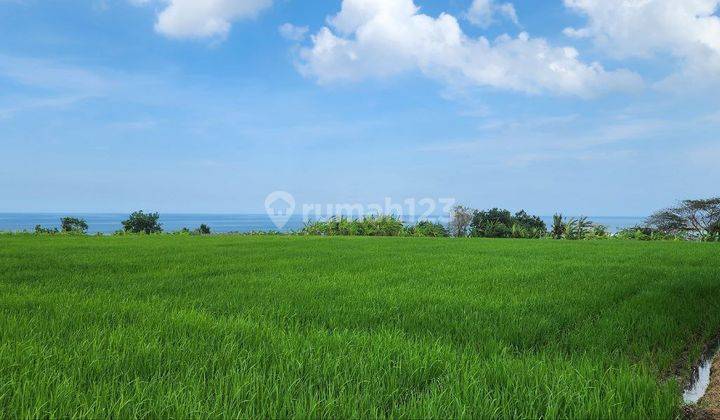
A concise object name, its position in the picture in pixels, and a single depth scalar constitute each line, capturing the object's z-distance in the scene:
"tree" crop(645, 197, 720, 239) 28.81
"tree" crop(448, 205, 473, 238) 24.41
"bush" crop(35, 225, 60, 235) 18.55
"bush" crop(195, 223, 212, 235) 22.59
